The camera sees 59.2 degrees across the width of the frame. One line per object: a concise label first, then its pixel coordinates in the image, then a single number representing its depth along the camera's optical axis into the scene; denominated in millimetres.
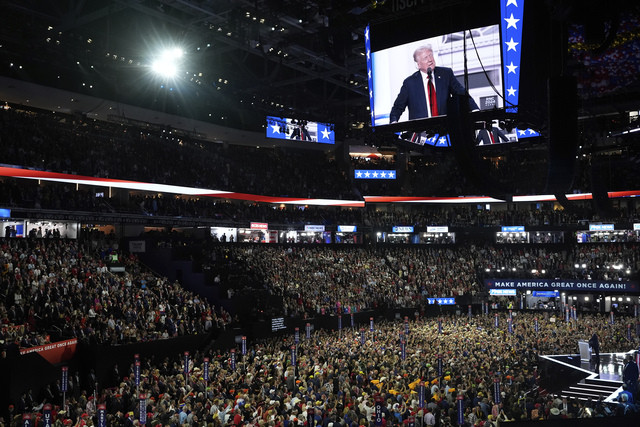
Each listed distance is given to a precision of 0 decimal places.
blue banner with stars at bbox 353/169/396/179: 45006
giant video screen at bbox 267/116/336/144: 32697
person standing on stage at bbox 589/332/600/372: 23289
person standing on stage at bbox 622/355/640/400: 18875
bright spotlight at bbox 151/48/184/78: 21984
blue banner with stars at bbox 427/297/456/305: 41656
